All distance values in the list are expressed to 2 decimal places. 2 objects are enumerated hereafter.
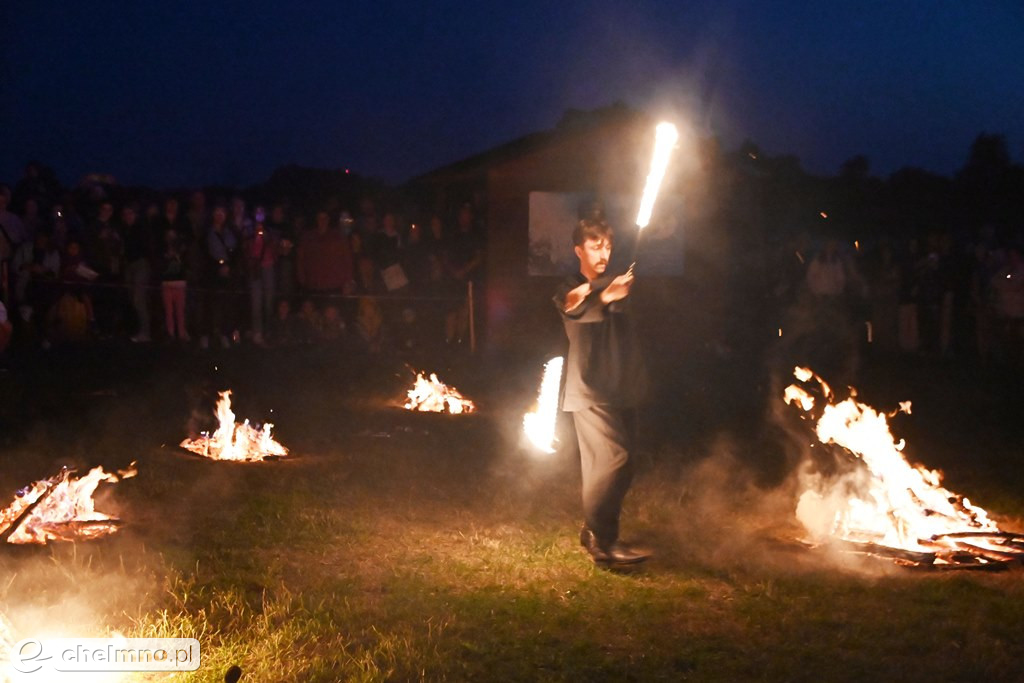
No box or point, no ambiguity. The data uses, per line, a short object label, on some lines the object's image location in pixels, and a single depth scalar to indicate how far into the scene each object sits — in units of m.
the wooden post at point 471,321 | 18.31
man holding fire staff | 6.93
